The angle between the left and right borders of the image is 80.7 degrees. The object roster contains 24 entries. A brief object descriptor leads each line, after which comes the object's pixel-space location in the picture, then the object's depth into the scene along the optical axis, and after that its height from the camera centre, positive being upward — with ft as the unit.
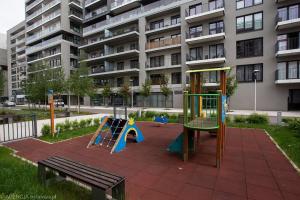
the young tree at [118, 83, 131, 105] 99.40 +3.74
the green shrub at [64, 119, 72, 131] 33.16 -5.30
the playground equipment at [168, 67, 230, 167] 16.35 -2.70
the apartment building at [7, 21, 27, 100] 194.08 +47.88
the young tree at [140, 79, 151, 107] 90.22 +4.73
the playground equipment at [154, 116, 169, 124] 37.86 -4.88
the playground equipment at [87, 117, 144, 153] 21.94 -5.03
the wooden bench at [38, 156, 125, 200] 9.54 -4.68
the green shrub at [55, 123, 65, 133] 31.77 -5.26
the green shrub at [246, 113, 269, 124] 37.99 -4.80
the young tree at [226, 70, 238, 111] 66.13 +4.09
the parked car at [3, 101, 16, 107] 129.41 -4.61
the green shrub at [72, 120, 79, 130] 34.84 -5.43
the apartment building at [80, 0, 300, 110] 67.56 +25.06
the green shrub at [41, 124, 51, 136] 29.41 -5.40
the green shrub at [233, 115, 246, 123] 39.65 -5.02
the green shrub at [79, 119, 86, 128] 36.42 -5.34
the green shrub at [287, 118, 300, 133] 29.96 -4.90
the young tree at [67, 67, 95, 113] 74.79 +6.15
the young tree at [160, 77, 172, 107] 84.99 +4.96
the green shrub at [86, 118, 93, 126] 37.80 -5.18
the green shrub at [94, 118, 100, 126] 39.58 -5.28
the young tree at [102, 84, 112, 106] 105.50 +3.88
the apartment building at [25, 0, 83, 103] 136.05 +53.85
